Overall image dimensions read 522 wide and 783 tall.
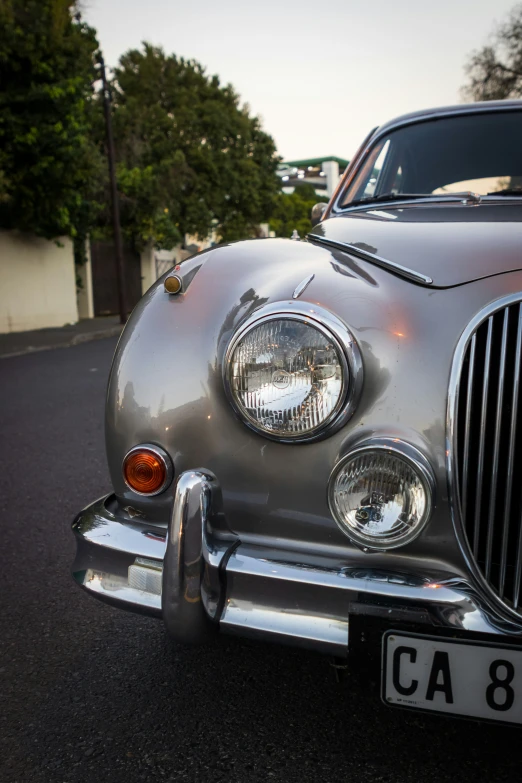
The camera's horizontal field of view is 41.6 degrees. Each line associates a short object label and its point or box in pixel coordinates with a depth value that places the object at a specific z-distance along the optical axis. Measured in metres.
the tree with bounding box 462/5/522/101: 24.44
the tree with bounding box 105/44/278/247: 25.75
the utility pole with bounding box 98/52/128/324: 16.53
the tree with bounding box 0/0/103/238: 12.02
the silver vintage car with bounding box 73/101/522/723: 1.35
